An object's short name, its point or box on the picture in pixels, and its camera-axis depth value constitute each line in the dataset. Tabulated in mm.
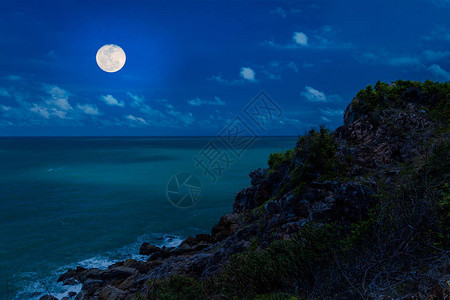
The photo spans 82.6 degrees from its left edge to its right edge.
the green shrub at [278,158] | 24603
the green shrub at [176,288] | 12031
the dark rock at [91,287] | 18711
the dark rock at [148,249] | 26394
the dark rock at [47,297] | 18622
